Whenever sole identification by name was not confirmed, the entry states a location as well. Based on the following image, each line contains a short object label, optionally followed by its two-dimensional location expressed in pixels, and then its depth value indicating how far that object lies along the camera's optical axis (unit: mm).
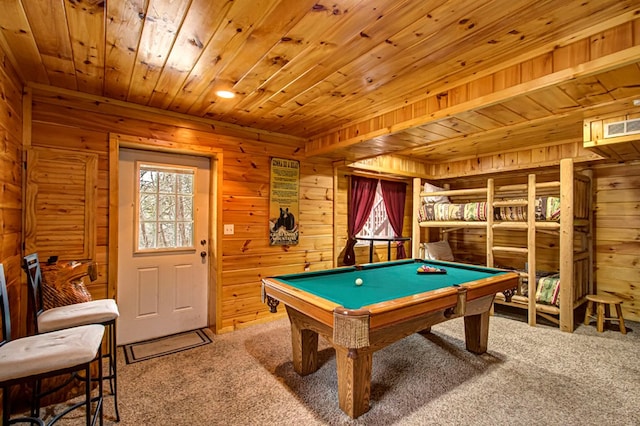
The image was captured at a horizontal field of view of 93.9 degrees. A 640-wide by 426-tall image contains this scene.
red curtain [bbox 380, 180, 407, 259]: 5281
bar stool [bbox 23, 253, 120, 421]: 1814
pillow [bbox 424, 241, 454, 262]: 4680
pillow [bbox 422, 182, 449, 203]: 5009
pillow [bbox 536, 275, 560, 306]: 3533
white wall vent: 2623
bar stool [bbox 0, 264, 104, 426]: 1269
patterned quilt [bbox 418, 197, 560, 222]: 3584
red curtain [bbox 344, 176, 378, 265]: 4684
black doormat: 2771
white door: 3016
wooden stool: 3320
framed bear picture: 3750
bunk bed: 3406
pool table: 1690
